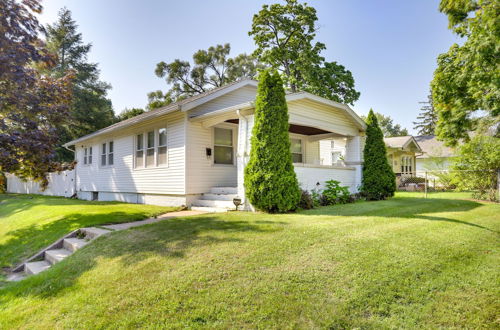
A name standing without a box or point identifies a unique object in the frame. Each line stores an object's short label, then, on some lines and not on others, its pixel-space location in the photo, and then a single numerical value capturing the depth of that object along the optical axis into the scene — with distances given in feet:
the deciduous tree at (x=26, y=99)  24.62
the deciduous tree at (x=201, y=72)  106.11
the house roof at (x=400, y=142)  72.83
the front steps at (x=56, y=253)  17.28
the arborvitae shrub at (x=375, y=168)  34.19
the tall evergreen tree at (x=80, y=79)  93.71
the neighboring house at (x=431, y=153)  67.85
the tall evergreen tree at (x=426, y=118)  164.19
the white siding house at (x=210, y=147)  29.32
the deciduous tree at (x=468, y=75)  35.19
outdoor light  25.15
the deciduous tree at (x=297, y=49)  74.74
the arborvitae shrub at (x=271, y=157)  23.53
